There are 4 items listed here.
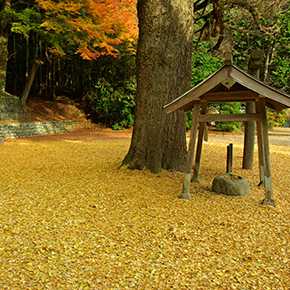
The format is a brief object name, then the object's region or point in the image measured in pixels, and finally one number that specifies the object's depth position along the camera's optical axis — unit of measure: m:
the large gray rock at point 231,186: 4.31
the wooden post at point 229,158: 4.96
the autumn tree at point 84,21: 10.45
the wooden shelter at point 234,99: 3.46
